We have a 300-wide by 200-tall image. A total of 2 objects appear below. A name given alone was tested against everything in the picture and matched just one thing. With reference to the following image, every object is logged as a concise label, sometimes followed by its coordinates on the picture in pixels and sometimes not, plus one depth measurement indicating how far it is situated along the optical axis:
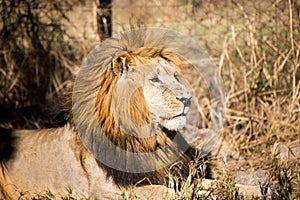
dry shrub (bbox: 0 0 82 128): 11.37
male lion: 7.04
